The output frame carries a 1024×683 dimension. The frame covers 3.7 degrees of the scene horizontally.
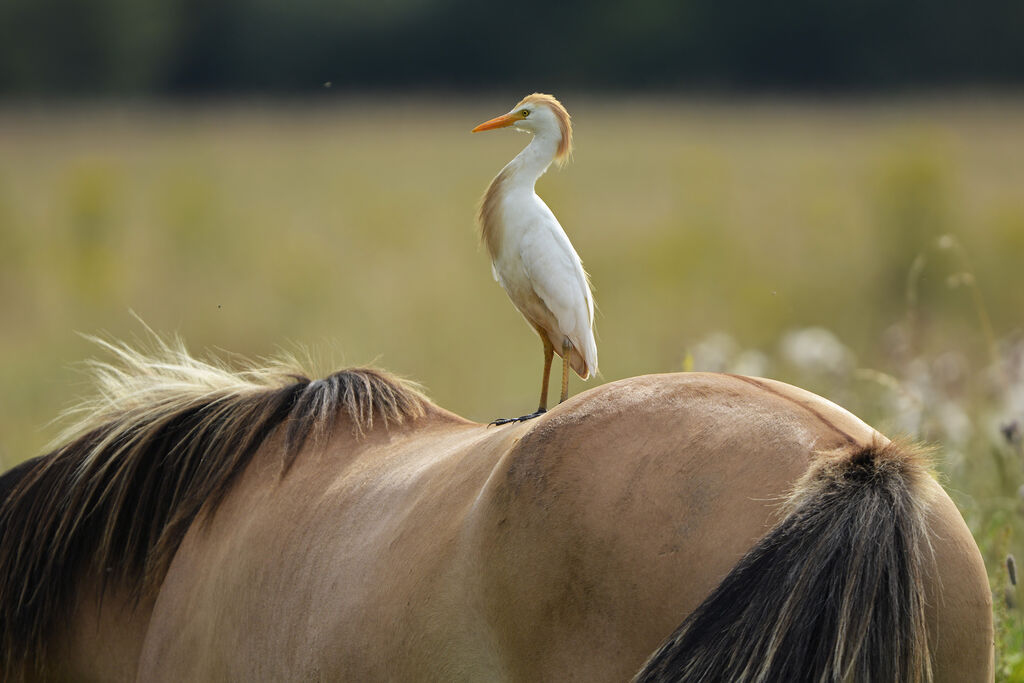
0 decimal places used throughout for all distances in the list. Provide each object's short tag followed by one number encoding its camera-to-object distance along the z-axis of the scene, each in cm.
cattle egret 2062
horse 2005
